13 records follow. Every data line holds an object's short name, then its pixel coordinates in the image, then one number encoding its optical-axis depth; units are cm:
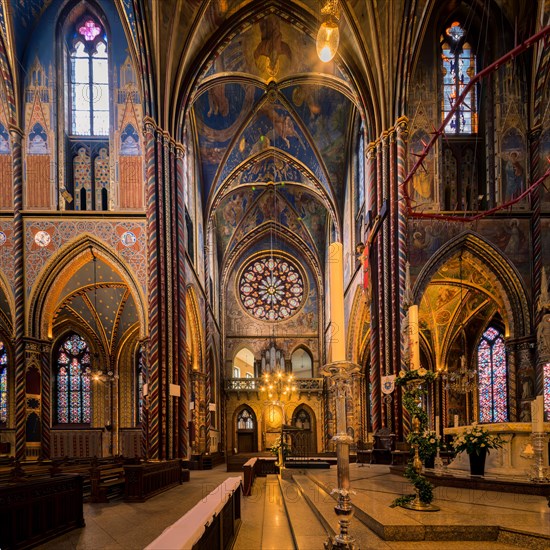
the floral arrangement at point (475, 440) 876
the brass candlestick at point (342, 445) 413
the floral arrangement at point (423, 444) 693
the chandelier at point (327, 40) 798
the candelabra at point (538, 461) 805
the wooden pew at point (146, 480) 1075
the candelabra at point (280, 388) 1703
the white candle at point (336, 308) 416
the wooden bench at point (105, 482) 1071
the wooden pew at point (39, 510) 626
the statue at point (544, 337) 1542
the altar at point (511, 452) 911
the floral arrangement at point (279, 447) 1720
